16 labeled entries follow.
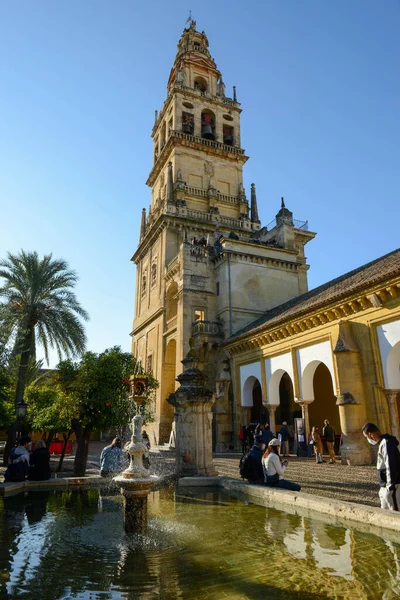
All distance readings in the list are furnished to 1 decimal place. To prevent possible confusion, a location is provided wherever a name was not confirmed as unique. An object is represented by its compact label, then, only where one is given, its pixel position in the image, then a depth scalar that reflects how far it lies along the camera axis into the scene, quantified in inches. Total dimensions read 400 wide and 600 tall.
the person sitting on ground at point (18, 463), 364.2
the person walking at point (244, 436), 672.9
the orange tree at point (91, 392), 476.7
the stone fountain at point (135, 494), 214.5
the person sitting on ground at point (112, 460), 390.3
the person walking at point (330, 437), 559.5
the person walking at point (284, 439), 657.6
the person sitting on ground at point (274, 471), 292.0
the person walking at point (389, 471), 215.2
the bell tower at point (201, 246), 976.9
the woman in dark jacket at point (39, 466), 371.9
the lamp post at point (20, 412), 563.2
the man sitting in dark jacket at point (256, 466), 320.2
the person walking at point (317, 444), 558.6
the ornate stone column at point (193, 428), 388.5
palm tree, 670.5
